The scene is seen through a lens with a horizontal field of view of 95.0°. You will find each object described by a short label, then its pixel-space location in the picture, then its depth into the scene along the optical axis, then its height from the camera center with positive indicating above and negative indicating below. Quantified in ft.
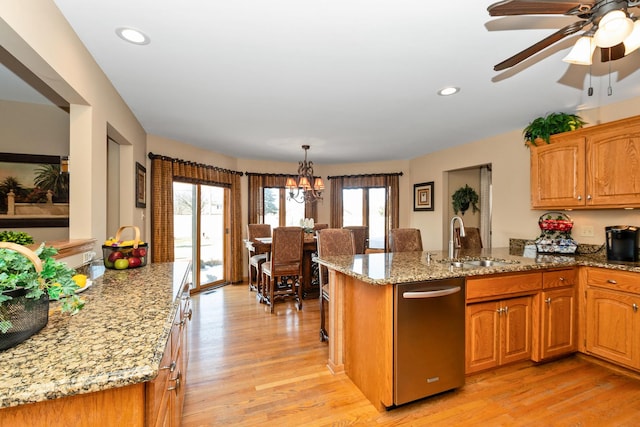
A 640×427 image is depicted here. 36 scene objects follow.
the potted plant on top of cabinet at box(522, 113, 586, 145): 10.00 +3.07
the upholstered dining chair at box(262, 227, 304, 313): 12.57 -1.95
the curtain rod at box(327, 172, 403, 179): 19.51 +2.57
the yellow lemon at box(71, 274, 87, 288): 4.20 -0.99
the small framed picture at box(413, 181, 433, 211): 17.31 +0.99
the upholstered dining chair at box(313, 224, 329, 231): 18.11 -0.85
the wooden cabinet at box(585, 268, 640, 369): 7.36 -2.73
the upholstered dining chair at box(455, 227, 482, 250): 12.78 -1.20
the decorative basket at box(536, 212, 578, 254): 9.77 -0.81
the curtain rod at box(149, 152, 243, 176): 13.35 +2.54
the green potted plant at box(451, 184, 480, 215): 16.20 +0.76
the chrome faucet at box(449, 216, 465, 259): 8.47 -1.00
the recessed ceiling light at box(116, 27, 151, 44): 5.84 +3.61
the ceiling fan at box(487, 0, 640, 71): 4.16 +2.97
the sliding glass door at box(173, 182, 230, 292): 15.40 -1.03
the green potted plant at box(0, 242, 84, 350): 2.65 -0.77
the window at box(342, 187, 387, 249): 20.12 +0.17
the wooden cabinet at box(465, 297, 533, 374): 7.23 -3.09
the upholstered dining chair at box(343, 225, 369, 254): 15.33 -1.29
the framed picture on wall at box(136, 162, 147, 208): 11.14 +1.03
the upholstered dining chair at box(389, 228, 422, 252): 11.07 -1.06
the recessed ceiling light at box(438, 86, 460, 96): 8.54 +3.63
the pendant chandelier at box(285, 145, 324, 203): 14.83 +1.52
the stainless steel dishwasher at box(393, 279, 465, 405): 6.07 -2.72
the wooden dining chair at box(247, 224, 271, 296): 14.88 -2.41
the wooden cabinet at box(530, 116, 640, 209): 8.18 +1.40
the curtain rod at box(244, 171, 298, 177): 19.02 +2.55
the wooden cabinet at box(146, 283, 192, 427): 2.91 -2.21
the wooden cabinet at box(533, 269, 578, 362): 8.02 -2.91
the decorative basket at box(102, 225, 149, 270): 6.59 -0.96
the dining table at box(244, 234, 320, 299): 14.13 -2.70
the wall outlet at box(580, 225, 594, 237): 9.99 -0.61
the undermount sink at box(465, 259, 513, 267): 8.61 -1.49
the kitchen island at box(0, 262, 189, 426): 2.26 -1.32
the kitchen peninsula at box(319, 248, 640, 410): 6.17 -1.98
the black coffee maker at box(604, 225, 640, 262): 8.21 -0.85
